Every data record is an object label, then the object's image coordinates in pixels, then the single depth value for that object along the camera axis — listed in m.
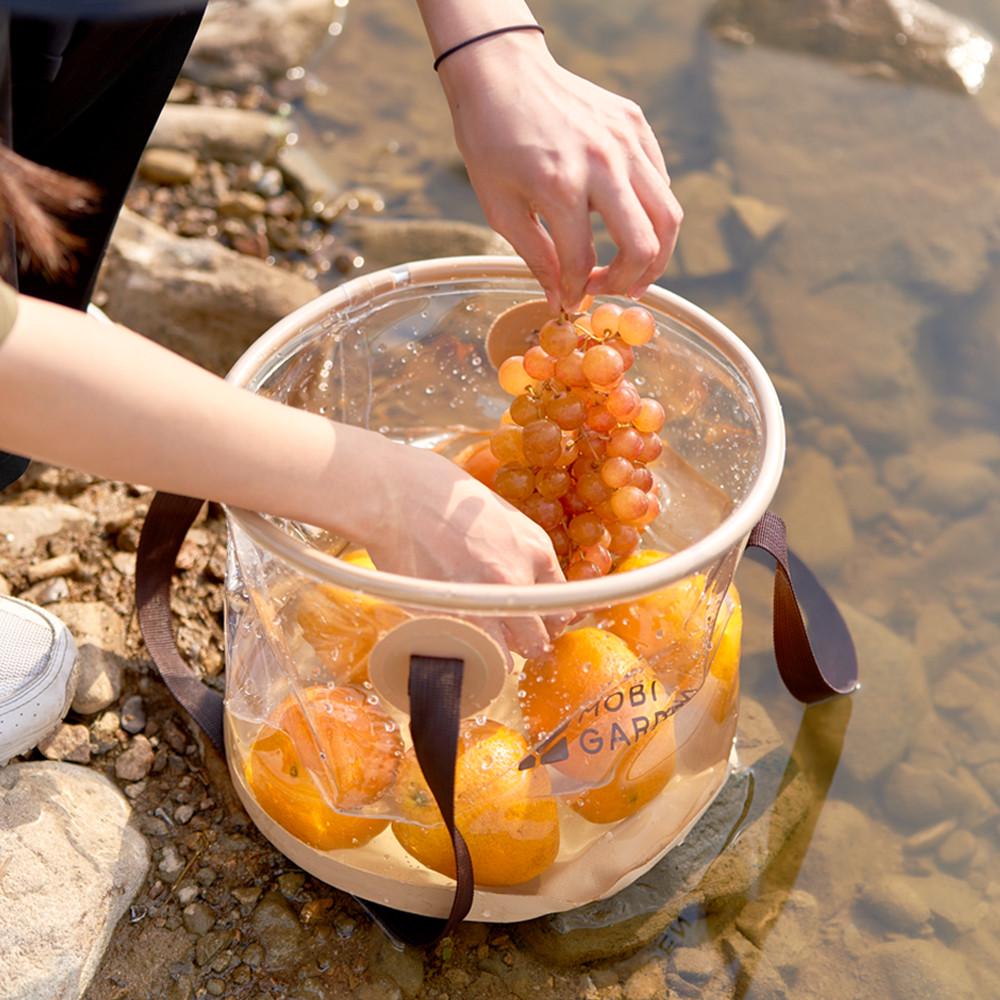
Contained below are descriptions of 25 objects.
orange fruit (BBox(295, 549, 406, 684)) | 1.26
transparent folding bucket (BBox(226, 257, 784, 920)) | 1.26
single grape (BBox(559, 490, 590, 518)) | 1.52
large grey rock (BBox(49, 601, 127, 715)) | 1.73
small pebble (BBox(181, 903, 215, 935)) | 1.55
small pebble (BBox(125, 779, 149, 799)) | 1.66
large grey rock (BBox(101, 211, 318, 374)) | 2.35
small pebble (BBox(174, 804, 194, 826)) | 1.65
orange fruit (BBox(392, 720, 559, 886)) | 1.36
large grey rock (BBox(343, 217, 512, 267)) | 2.73
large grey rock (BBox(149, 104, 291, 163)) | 2.98
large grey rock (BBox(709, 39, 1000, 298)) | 2.80
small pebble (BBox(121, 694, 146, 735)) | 1.73
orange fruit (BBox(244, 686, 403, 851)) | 1.37
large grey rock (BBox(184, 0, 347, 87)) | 3.32
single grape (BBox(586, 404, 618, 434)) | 1.48
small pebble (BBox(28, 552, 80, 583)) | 1.87
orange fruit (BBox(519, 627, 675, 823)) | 1.35
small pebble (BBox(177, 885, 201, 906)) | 1.57
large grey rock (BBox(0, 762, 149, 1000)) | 1.43
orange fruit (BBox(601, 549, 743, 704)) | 1.38
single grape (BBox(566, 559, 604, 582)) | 1.45
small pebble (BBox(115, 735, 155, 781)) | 1.67
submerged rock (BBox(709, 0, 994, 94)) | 3.45
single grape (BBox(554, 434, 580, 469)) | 1.50
